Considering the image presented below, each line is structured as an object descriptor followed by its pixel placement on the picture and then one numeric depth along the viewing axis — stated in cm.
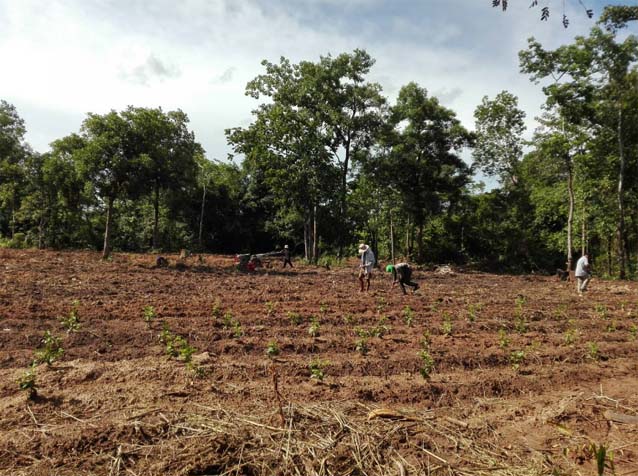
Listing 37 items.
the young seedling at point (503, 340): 724
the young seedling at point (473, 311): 967
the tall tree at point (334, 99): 2472
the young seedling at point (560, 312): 1047
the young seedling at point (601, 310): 1050
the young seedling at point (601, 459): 251
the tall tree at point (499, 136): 2573
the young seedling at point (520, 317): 869
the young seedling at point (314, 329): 774
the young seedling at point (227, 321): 821
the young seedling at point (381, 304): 1037
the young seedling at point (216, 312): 915
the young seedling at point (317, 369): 551
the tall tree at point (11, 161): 2775
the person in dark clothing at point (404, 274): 1305
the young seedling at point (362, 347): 682
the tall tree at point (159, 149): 1780
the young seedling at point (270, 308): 965
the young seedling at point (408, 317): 886
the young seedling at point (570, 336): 773
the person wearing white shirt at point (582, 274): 1416
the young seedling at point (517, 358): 646
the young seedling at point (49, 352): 568
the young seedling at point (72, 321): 741
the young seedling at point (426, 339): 716
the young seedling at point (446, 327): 811
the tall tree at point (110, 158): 1695
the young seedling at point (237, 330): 749
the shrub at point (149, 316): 829
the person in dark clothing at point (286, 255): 2144
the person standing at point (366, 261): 1323
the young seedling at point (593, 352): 690
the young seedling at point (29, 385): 470
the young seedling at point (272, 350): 641
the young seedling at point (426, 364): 565
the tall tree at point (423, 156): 2617
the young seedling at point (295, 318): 872
